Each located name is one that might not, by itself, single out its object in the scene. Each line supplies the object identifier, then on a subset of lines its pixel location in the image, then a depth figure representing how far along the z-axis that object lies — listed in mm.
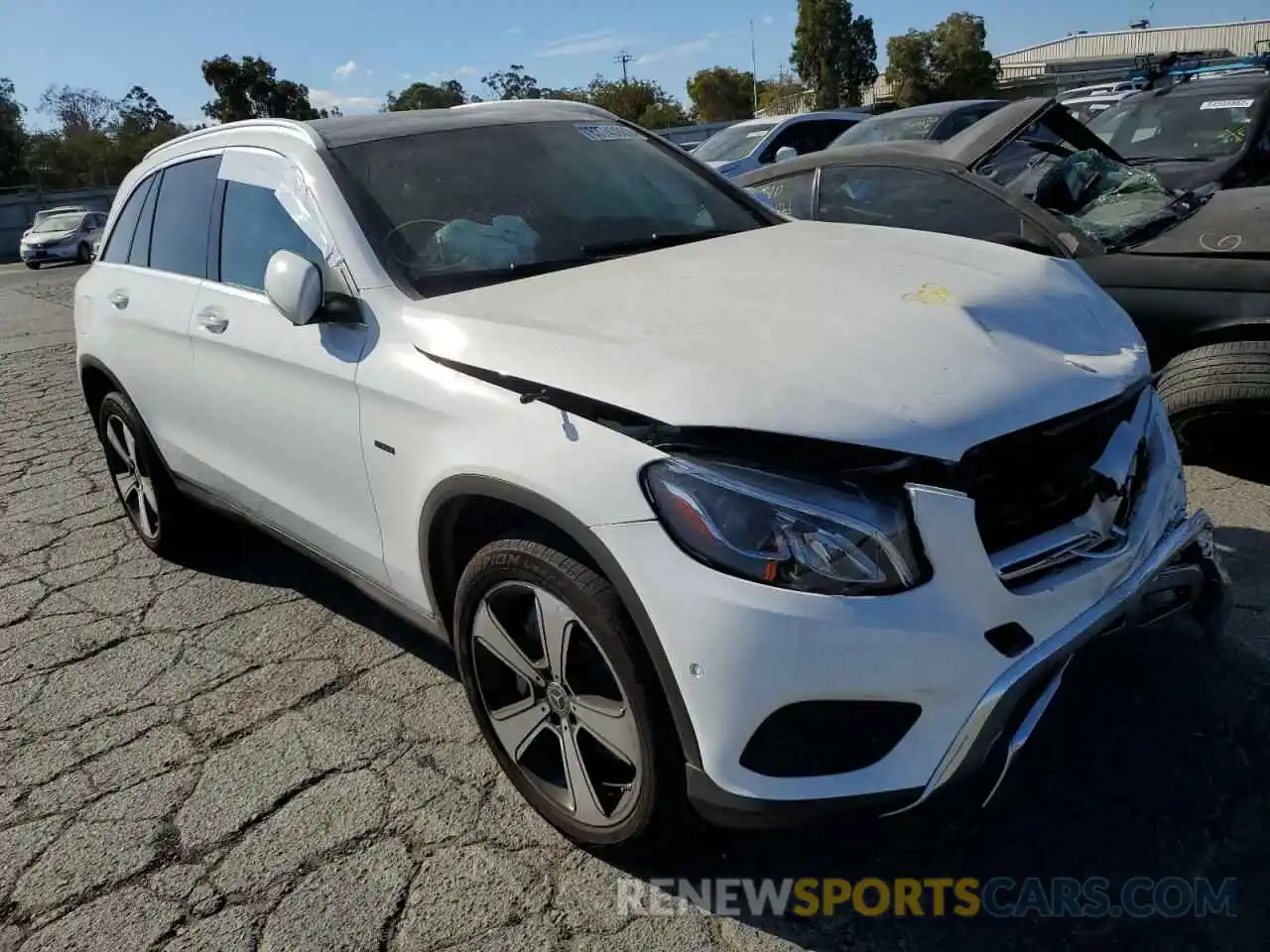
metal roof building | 42531
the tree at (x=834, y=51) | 56875
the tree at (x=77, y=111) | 70625
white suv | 1837
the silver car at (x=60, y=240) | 26453
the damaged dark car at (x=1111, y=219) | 3916
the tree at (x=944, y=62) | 52375
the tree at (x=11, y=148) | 47875
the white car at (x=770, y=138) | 12023
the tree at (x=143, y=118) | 60812
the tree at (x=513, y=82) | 72562
